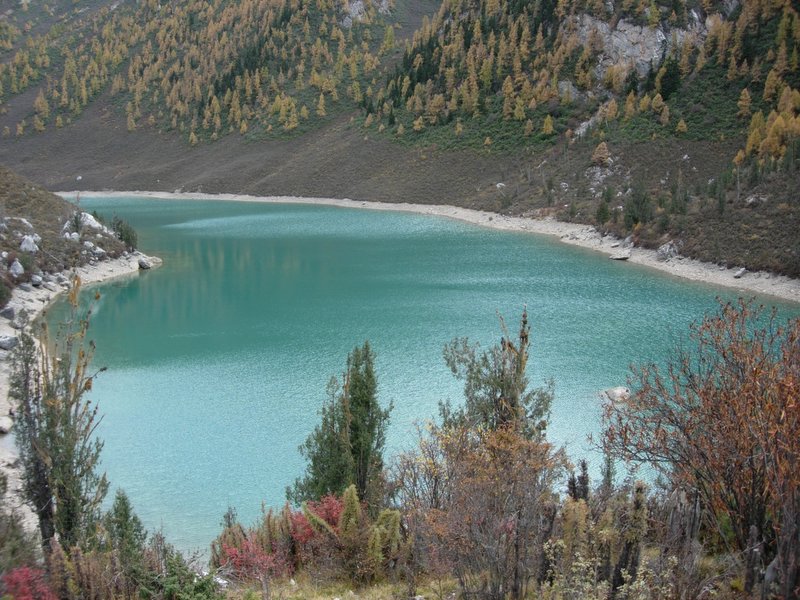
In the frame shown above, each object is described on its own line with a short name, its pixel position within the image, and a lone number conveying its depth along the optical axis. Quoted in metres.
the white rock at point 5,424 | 26.81
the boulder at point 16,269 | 49.31
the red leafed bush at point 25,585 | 9.80
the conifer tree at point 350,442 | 19.66
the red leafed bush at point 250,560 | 13.66
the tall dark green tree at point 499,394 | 18.16
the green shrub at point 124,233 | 67.50
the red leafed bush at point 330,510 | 15.91
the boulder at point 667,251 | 60.03
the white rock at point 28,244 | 52.25
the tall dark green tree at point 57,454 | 17.22
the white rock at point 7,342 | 36.06
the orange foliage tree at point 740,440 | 9.67
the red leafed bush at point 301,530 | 15.29
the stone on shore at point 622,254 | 63.16
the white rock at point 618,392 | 28.81
